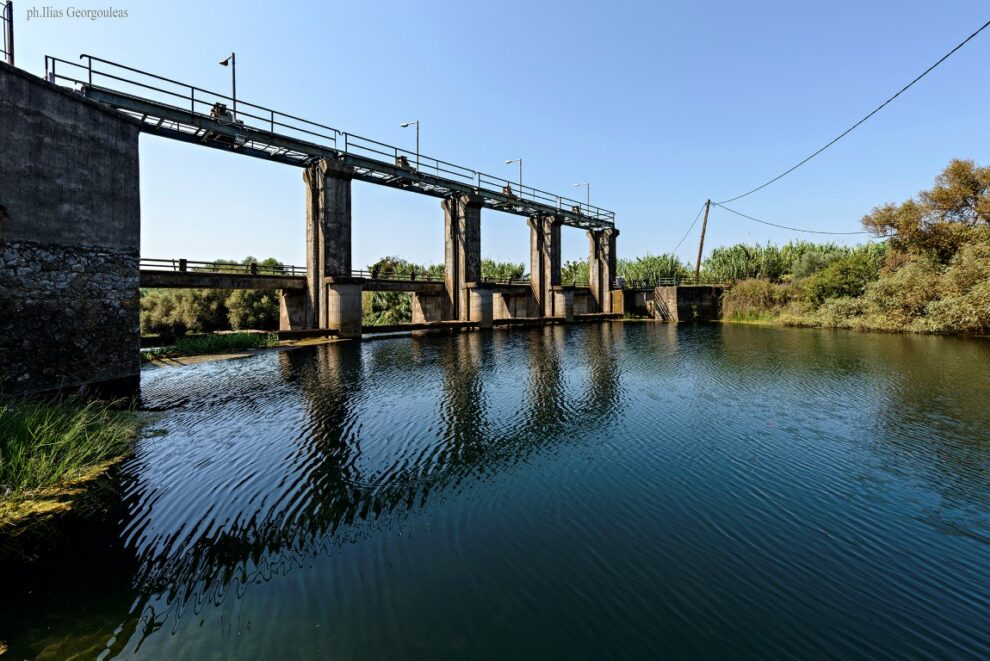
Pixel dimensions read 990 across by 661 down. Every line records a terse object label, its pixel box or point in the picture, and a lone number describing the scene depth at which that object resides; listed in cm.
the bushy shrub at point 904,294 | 2677
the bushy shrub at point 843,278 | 3278
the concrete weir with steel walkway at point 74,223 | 944
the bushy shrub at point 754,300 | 3762
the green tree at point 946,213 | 2820
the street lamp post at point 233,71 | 2036
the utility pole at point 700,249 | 4491
